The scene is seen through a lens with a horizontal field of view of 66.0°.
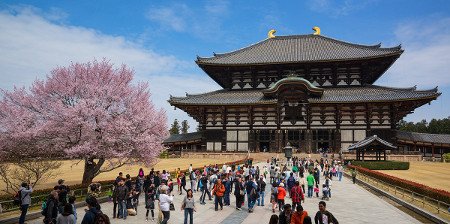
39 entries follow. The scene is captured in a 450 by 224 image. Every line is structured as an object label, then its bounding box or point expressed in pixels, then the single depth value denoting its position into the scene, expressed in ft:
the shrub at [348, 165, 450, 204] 55.17
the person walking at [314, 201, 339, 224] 30.37
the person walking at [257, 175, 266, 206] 57.06
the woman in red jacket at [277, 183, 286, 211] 50.77
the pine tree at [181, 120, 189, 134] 399.46
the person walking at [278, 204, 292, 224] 30.06
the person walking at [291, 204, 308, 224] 29.35
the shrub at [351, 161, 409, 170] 115.36
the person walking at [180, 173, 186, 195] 70.18
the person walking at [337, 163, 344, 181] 93.91
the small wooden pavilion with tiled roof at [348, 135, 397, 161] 117.60
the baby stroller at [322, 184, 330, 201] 64.18
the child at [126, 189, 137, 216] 49.44
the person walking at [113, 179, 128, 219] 48.03
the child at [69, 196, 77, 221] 34.04
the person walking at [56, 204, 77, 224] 29.43
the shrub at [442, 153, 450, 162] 152.58
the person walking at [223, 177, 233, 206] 57.67
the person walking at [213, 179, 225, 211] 54.13
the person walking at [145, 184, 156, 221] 48.01
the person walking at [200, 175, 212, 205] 61.05
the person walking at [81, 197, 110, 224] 27.02
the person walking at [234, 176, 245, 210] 53.58
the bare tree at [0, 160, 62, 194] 67.51
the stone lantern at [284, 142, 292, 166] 119.44
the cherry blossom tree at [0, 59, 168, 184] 69.51
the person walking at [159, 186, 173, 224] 40.01
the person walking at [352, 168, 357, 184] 88.84
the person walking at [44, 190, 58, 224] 36.50
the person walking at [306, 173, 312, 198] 65.44
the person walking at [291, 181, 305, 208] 48.29
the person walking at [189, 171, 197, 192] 69.68
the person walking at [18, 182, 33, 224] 43.28
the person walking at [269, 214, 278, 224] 25.20
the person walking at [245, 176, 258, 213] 52.63
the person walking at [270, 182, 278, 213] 52.80
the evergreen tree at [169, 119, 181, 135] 370.28
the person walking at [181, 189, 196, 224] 42.86
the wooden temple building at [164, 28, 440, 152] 160.15
